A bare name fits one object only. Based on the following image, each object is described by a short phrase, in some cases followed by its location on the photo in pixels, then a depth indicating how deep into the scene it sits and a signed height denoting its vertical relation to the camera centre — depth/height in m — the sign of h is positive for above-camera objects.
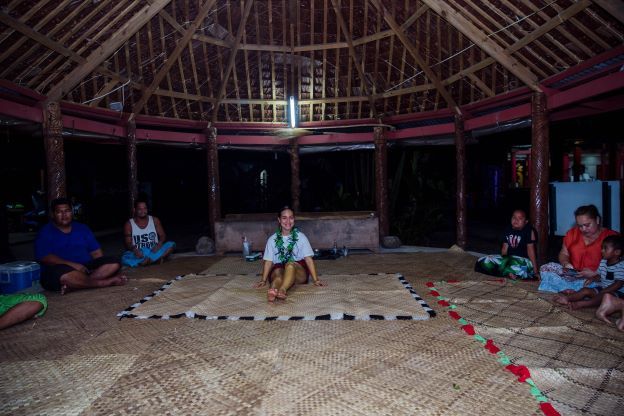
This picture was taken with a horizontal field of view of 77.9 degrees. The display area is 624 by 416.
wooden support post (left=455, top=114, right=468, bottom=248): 7.60 +0.35
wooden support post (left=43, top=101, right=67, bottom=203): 5.93 +0.95
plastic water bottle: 6.91 -0.86
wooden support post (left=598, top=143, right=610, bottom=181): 10.88 +0.76
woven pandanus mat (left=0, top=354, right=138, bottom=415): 2.23 -1.14
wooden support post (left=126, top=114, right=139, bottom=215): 7.59 +0.92
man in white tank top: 6.29 -0.57
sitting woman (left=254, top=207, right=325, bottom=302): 4.53 -0.67
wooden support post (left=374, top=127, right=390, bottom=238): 8.49 +0.47
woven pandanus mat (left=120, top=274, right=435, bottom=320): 3.75 -1.10
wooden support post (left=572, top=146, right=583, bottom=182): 11.02 +0.74
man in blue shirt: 4.75 -0.66
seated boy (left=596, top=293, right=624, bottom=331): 3.39 -1.04
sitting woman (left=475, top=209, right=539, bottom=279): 4.95 -0.83
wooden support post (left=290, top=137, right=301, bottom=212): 9.26 +0.64
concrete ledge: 7.32 -0.61
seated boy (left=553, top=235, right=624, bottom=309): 3.61 -0.89
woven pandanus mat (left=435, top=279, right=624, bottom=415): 2.26 -1.18
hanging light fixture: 6.03 +1.37
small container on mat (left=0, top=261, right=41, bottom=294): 4.95 -0.89
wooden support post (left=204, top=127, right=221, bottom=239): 8.49 +0.55
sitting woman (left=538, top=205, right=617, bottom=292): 4.05 -0.74
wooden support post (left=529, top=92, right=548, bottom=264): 5.87 +0.34
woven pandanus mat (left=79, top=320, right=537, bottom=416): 2.20 -1.17
